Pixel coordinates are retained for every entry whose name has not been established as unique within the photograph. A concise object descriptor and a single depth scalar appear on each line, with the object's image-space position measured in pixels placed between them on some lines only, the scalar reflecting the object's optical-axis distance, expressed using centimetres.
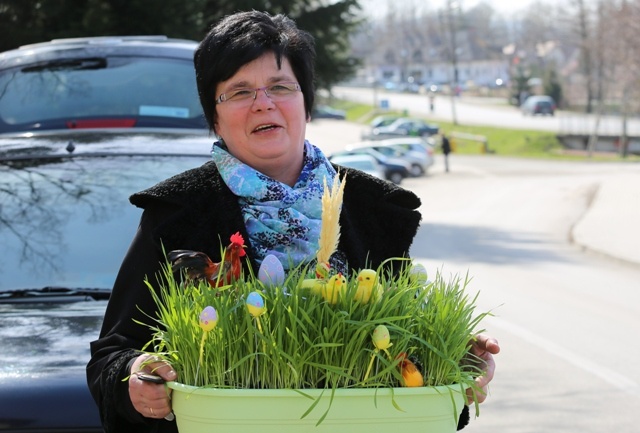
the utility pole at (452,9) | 10916
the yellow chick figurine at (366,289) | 325
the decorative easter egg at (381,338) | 315
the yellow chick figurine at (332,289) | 322
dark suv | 502
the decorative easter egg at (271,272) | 332
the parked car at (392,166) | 6557
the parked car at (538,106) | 12401
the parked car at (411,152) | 6984
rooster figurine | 340
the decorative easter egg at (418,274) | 354
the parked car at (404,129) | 9766
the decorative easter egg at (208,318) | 315
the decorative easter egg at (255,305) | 313
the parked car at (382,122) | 10713
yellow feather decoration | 341
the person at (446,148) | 7063
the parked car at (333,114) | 12719
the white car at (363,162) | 5201
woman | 386
